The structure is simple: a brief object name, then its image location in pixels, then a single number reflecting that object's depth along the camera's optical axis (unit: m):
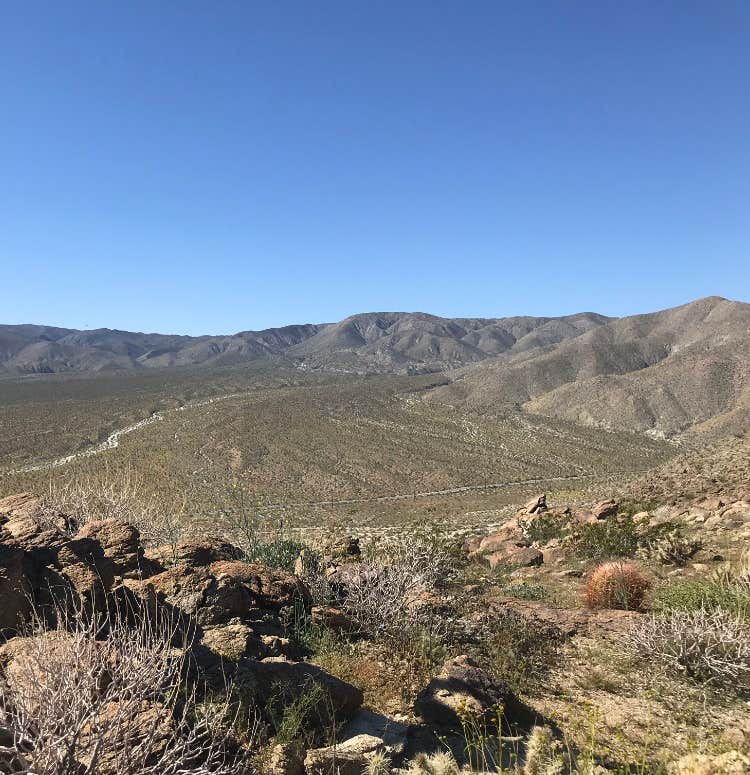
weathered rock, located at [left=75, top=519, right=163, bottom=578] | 5.39
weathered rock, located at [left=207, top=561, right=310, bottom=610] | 5.68
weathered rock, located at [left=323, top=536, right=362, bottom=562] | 10.93
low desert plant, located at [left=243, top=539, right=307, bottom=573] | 8.61
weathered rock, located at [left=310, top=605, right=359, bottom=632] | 5.75
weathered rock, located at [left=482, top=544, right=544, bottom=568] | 11.26
